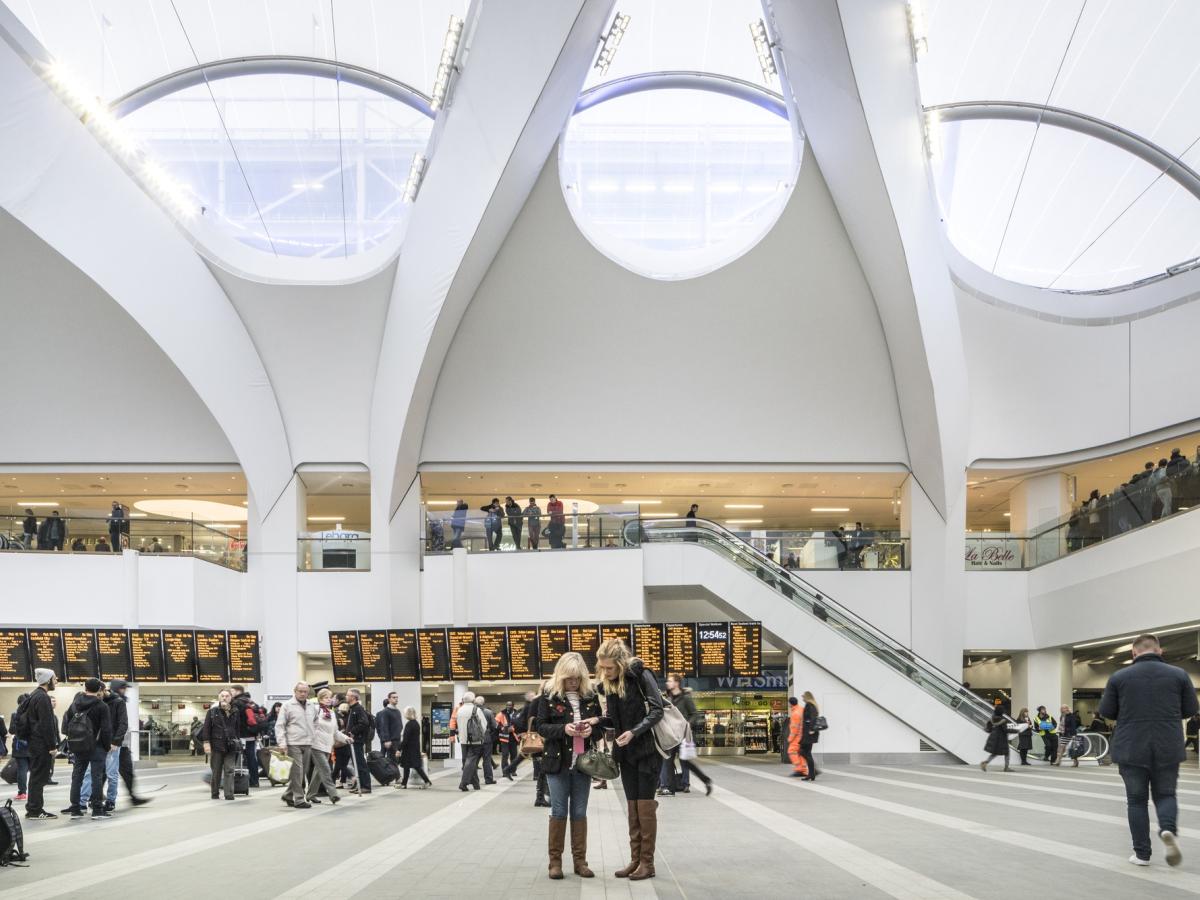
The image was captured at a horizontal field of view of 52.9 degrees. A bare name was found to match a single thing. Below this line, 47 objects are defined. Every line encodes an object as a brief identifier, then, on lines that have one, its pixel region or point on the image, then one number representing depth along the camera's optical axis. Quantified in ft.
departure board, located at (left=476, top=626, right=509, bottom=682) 87.35
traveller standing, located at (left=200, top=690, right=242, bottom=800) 50.78
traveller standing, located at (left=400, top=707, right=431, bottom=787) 59.98
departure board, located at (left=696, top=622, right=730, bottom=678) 82.38
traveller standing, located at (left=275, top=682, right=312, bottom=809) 46.19
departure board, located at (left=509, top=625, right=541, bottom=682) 87.04
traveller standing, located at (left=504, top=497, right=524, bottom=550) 93.50
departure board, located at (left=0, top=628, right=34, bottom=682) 83.30
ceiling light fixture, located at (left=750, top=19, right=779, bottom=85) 74.79
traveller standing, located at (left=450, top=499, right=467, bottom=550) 94.58
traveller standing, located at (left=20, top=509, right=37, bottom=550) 89.45
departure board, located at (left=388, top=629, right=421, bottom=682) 88.79
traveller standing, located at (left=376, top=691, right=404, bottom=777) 61.41
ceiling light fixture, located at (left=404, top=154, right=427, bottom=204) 83.39
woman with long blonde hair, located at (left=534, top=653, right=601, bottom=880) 26.50
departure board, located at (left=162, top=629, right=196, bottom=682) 86.28
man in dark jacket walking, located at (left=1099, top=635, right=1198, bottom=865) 26.30
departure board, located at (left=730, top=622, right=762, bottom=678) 82.23
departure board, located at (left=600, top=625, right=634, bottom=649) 83.61
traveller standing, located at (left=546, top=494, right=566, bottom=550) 92.38
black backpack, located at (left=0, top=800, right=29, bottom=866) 28.30
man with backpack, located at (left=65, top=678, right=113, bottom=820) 40.55
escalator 80.64
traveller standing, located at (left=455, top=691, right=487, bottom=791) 57.31
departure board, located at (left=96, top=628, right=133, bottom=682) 84.79
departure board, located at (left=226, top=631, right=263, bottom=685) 88.48
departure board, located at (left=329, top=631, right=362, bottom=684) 89.61
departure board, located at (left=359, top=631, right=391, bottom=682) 89.45
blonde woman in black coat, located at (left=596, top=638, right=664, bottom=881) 25.89
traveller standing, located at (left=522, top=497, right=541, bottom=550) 93.04
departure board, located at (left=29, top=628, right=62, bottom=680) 83.87
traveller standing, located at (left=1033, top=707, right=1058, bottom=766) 83.46
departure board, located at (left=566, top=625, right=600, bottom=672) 85.92
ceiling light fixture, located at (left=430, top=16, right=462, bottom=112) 68.90
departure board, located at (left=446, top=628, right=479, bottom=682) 87.76
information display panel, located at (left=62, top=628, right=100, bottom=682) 84.12
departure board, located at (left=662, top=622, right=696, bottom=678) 82.89
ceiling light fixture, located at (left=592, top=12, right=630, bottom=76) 74.38
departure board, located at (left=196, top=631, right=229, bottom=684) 87.45
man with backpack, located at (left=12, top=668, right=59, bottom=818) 39.88
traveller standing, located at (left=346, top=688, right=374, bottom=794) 56.85
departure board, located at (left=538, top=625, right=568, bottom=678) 86.69
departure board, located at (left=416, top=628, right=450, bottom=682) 88.12
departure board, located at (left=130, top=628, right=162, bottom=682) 85.35
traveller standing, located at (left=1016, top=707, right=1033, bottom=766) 81.15
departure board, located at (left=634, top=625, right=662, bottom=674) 83.46
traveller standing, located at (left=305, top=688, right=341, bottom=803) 47.03
